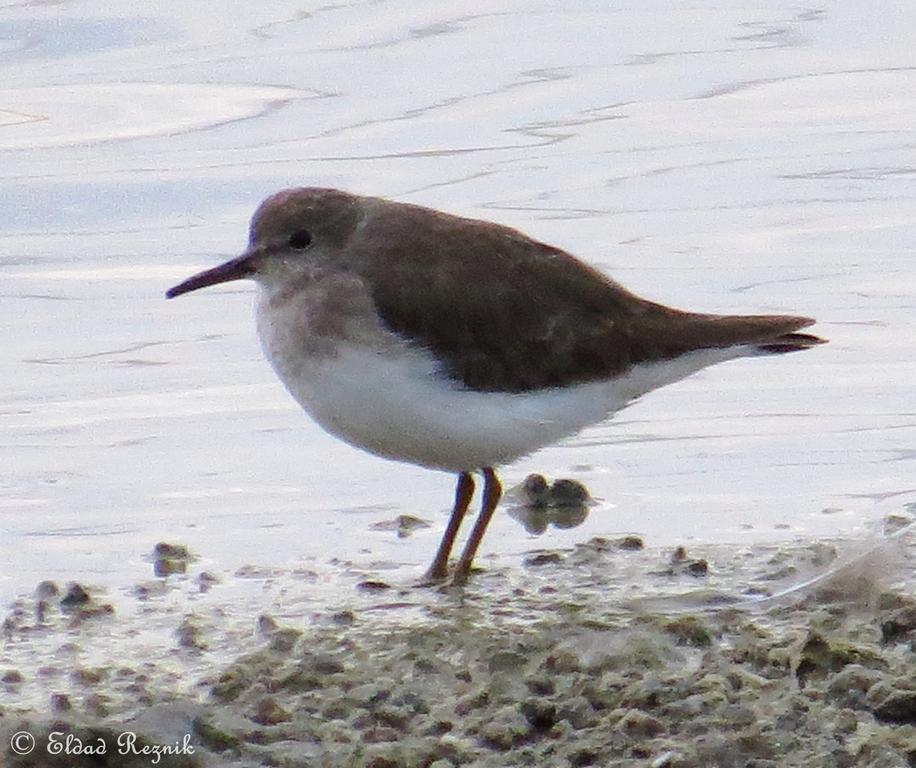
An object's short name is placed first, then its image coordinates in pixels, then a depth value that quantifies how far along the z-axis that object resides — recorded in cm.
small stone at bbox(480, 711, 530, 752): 932
